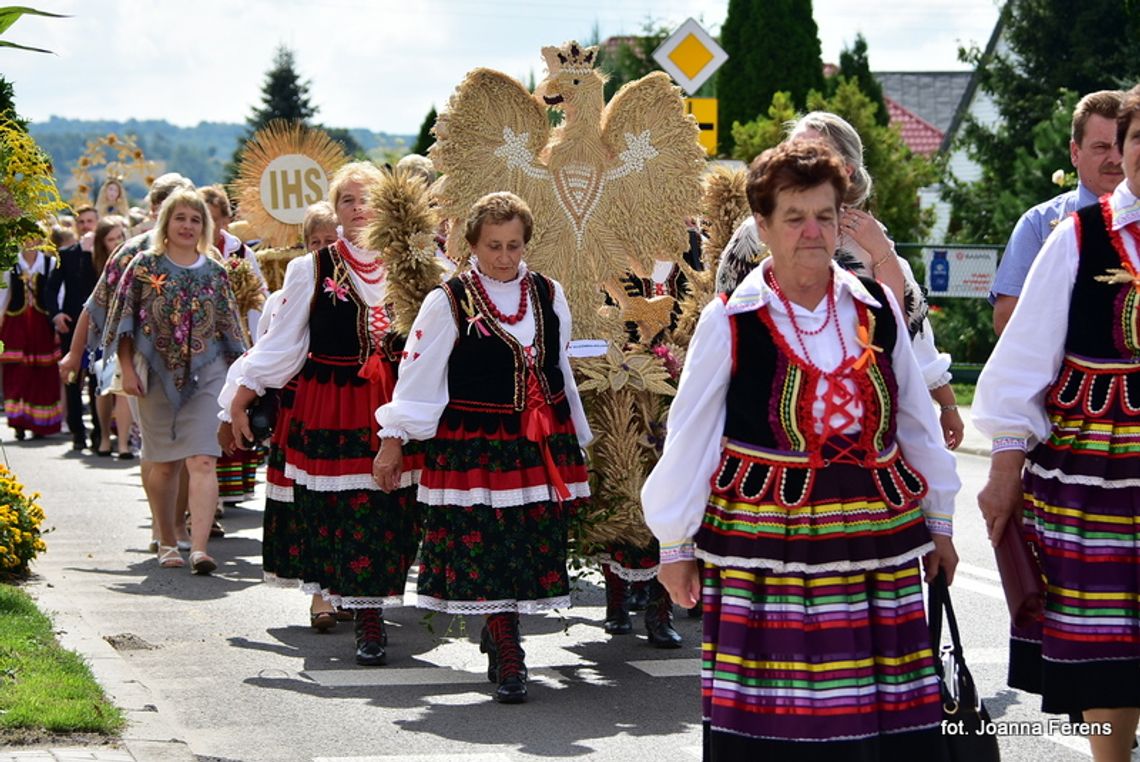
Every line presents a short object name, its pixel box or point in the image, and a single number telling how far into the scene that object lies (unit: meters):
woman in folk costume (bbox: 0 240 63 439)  19.20
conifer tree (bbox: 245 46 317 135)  70.62
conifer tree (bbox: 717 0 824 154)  35.56
